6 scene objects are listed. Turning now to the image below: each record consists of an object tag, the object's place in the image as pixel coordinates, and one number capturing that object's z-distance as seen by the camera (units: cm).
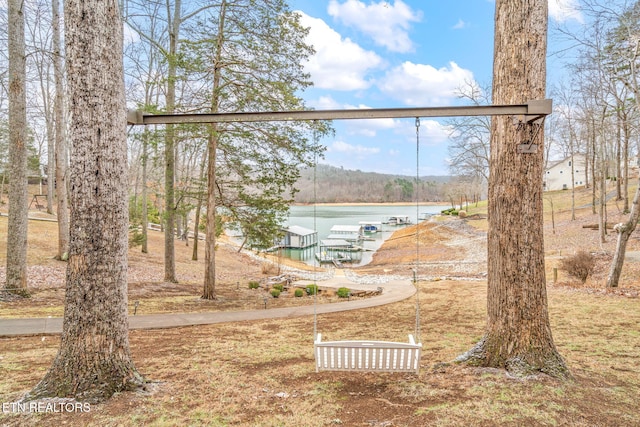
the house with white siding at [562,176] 4638
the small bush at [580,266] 1042
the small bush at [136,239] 1649
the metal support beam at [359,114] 328
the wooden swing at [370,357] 320
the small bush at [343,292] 1182
